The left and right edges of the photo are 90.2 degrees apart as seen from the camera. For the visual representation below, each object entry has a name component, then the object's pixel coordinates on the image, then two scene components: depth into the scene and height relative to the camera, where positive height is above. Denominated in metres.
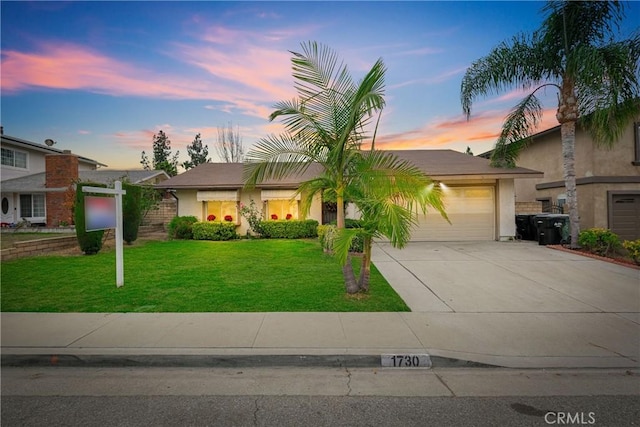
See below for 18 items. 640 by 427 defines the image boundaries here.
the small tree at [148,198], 15.94 +1.01
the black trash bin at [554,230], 12.48 -0.85
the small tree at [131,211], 13.22 +0.27
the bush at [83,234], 10.35 -0.55
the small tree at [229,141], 35.84 +8.38
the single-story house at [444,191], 13.91 +0.83
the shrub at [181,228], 14.97 -0.54
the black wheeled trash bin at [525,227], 14.10 -0.82
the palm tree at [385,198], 5.16 +0.25
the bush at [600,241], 10.35 -1.11
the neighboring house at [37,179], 17.28 +2.44
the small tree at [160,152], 53.95 +11.22
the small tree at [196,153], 50.31 +10.05
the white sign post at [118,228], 6.67 -0.22
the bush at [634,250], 8.81 -1.19
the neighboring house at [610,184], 13.09 +0.99
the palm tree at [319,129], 5.86 +1.59
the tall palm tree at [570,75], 10.05 +4.68
